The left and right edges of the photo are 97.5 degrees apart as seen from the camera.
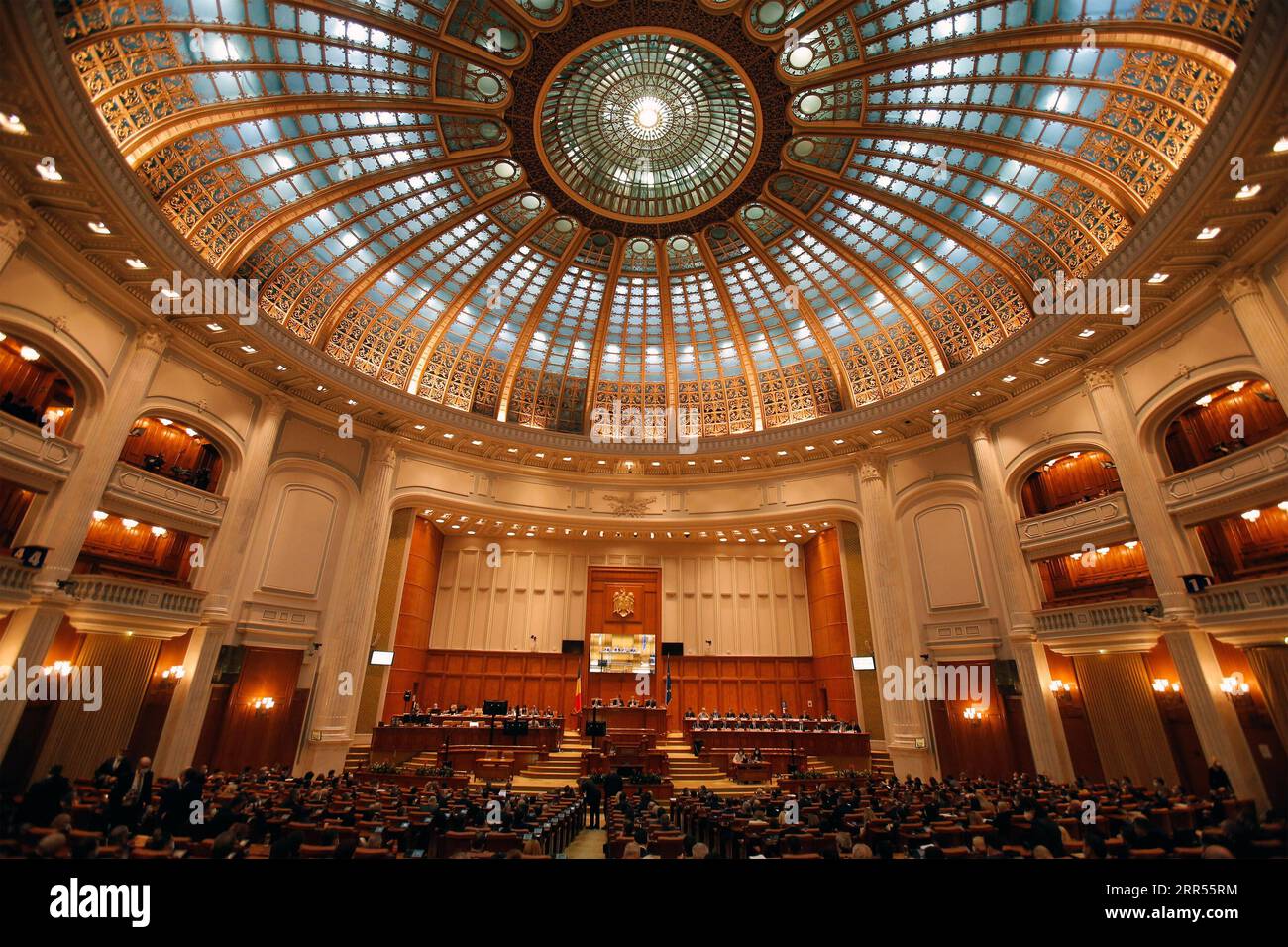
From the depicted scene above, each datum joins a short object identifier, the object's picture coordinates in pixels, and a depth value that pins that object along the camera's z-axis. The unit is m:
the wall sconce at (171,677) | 15.55
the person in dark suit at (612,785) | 14.72
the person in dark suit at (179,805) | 8.42
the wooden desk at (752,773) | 17.67
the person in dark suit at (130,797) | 8.43
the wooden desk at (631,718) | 21.58
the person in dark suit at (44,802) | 7.67
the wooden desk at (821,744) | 19.42
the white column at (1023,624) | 15.51
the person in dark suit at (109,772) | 11.20
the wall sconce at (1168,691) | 14.29
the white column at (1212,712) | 11.77
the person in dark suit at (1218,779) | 11.68
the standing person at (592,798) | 13.16
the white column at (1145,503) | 13.35
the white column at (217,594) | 14.64
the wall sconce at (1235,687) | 12.34
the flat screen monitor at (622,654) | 25.02
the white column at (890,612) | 18.38
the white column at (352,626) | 17.58
